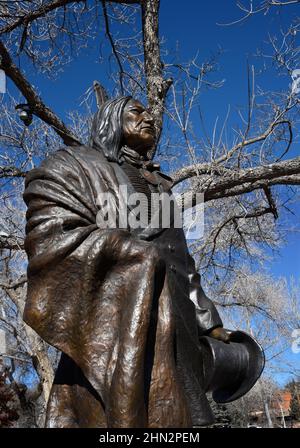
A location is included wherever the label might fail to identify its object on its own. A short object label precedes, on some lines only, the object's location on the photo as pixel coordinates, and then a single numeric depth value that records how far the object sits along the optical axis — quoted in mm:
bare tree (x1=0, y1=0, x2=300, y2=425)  8695
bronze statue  2219
